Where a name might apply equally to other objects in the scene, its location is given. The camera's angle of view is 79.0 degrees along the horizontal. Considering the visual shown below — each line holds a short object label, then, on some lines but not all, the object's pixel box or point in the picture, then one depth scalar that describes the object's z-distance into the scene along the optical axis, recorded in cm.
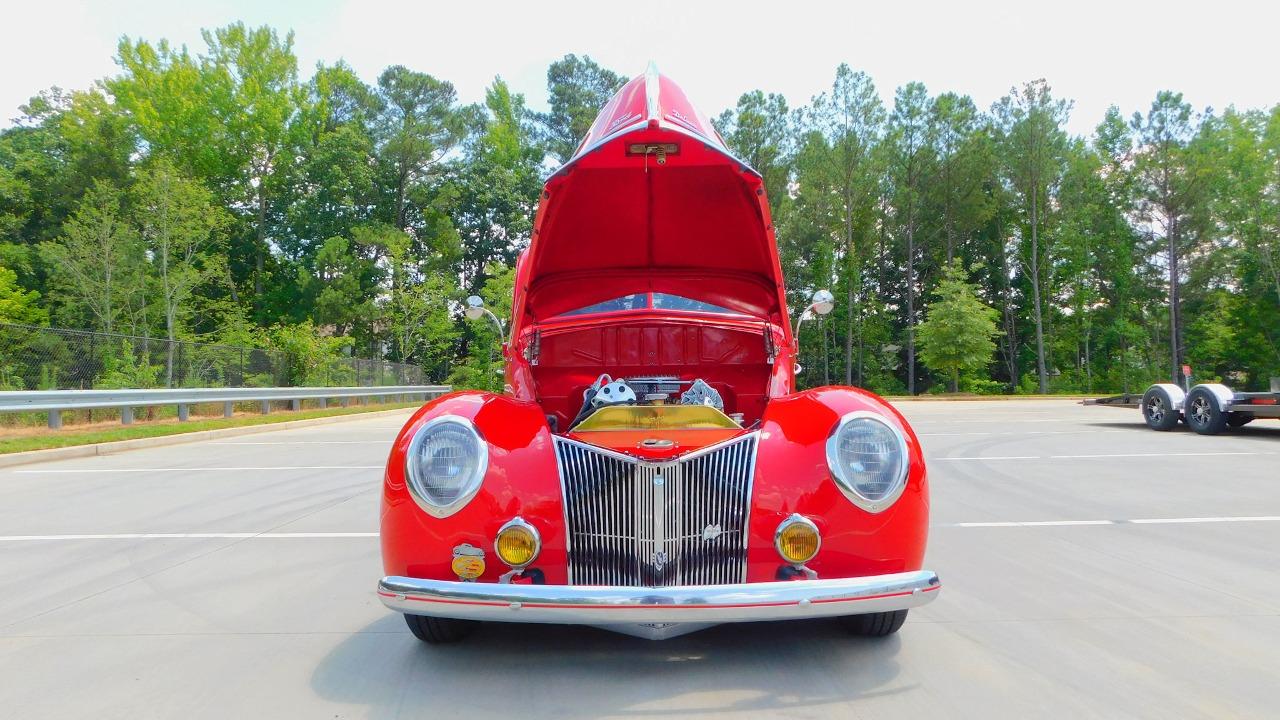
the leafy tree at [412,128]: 4675
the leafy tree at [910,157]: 4609
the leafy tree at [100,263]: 2998
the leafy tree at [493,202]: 4759
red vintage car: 257
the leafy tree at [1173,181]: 4050
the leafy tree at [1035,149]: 4262
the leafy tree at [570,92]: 5197
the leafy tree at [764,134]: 4666
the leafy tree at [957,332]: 3856
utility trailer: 1213
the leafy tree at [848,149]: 4497
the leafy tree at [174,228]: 3073
